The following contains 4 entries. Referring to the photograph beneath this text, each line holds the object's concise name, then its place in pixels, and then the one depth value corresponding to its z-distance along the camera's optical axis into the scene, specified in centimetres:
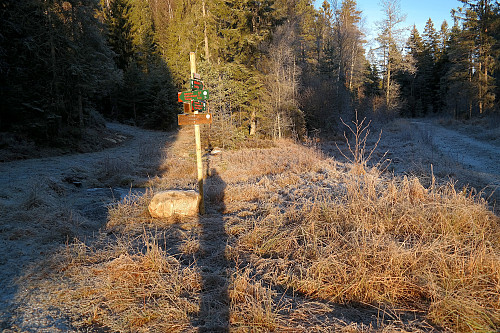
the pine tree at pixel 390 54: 2681
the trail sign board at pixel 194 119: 532
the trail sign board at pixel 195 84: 531
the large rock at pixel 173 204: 570
